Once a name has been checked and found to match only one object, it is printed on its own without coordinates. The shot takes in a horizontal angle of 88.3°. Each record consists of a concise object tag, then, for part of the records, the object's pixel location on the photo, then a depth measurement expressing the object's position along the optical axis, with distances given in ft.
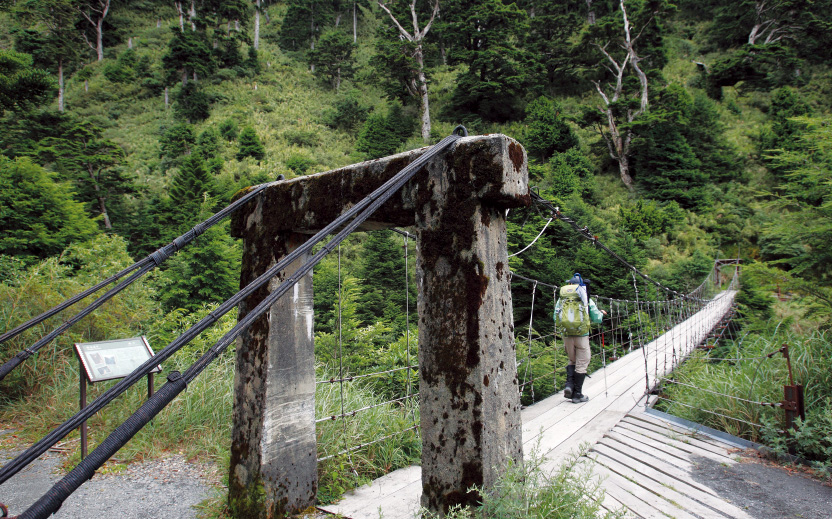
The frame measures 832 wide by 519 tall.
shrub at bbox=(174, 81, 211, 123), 71.56
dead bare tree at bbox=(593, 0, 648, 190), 58.29
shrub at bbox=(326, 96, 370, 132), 72.49
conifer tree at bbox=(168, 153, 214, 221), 41.95
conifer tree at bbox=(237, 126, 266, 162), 57.72
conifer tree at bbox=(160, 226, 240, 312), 26.67
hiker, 12.63
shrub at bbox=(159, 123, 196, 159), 59.51
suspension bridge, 4.72
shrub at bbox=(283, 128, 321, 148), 64.44
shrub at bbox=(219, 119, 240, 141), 63.98
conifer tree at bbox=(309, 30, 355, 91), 87.71
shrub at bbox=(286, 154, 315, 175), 52.80
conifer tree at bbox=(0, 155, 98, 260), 25.02
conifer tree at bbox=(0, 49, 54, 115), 29.07
